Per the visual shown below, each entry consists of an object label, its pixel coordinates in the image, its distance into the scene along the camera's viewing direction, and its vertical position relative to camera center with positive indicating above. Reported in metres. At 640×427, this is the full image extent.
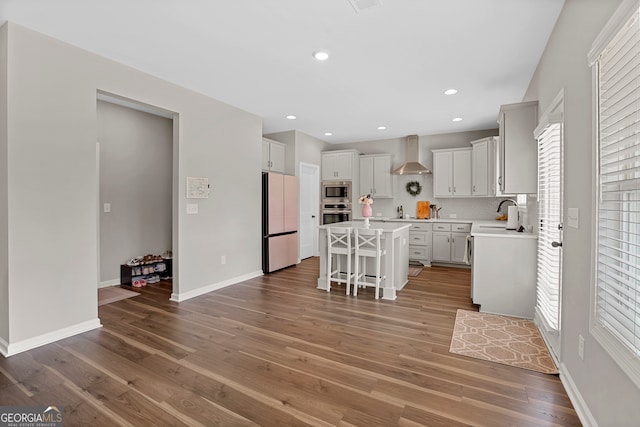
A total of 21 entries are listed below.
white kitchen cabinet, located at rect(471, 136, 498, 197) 5.57 +0.82
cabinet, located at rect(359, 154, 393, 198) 6.85 +0.79
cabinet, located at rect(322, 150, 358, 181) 6.86 +1.03
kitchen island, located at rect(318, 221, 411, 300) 4.04 -0.64
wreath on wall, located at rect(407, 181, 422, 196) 6.71 +0.50
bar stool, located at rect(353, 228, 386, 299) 3.95 -0.51
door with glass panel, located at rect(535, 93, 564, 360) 2.33 -0.09
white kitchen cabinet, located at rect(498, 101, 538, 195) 3.12 +0.64
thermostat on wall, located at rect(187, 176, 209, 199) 3.94 +0.28
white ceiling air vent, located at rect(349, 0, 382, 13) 2.22 +1.49
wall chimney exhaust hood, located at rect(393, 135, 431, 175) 6.37 +1.01
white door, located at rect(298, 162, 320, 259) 6.49 +0.05
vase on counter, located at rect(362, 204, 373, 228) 4.38 -0.02
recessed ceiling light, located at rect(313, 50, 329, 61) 2.99 +1.52
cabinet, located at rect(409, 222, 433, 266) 6.09 -0.61
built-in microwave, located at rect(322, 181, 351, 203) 6.92 +0.43
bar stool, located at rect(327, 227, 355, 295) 4.13 -0.50
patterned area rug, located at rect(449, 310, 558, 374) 2.41 -1.13
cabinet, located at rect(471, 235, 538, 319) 3.22 -0.67
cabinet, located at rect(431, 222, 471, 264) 5.82 -0.57
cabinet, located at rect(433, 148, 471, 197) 6.03 +0.77
